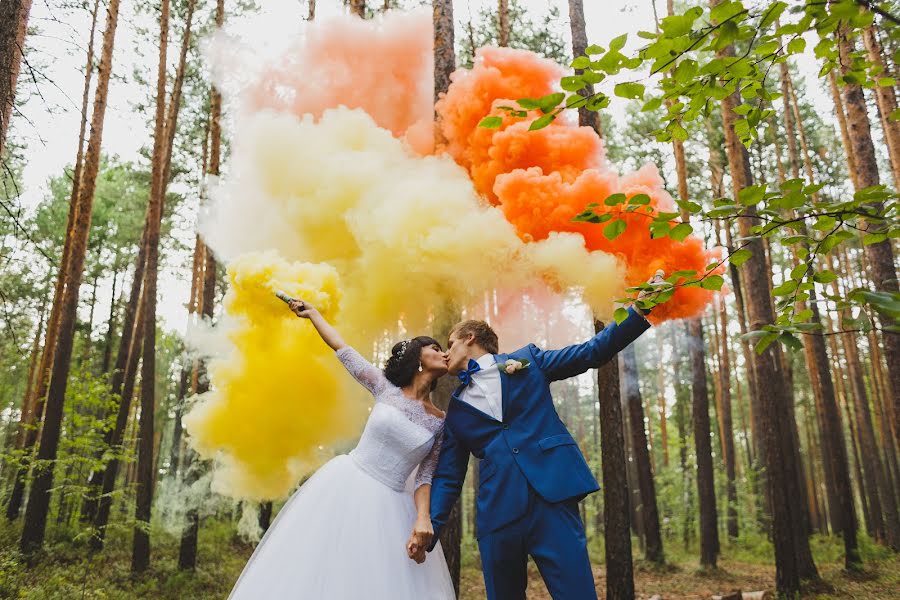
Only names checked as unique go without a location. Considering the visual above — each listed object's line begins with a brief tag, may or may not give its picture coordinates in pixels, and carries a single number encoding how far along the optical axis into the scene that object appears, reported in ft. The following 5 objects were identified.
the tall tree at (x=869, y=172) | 22.63
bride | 10.52
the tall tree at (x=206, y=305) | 36.24
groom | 9.80
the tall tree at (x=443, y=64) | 21.63
